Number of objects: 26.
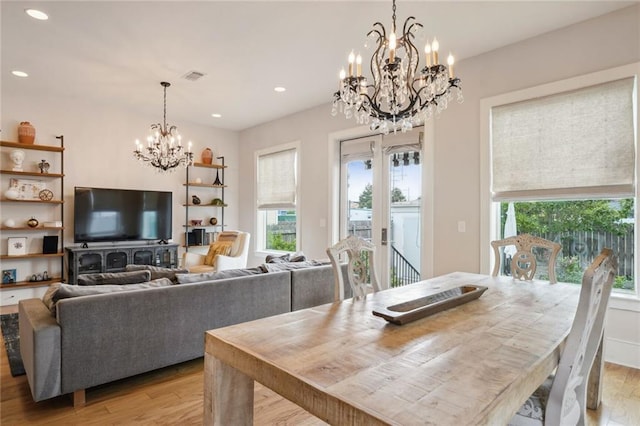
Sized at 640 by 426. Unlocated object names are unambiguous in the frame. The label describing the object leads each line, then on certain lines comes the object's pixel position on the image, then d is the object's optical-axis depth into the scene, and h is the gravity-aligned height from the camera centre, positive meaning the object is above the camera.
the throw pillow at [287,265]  3.14 -0.49
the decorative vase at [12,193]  4.65 +0.27
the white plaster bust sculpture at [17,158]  4.71 +0.74
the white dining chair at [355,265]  2.37 -0.36
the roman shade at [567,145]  2.90 +0.60
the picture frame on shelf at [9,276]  4.66 -0.82
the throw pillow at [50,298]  2.29 -0.57
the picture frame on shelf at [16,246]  4.71 -0.43
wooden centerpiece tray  1.52 -0.45
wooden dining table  0.91 -0.48
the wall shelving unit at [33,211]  4.70 +0.04
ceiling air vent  4.24 +1.66
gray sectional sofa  2.10 -0.76
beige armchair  5.08 -0.66
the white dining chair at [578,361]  1.21 -0.55
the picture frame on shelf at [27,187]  4.79 +0.36
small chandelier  4.69 +0.82
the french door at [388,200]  4.46 +0.17
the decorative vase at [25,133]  4.74 +1.07
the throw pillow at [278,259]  3.56 -0.47
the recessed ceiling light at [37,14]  2.98 +1.69
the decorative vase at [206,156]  6.57 +1.05
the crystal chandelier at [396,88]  2.07 +0.75
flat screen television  5.13 -0.02
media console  4.88 -0.65
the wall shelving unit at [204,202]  6.37 +0.21
